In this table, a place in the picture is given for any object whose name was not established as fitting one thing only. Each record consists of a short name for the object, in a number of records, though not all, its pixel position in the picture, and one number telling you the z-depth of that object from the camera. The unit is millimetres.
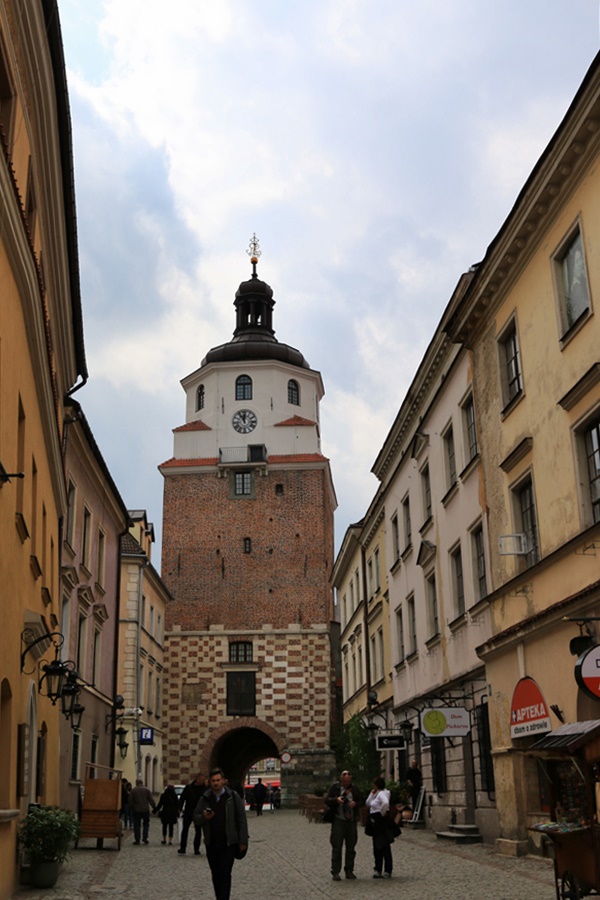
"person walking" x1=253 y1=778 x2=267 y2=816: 43575
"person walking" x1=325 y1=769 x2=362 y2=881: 14148
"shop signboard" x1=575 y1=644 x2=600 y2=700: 9969
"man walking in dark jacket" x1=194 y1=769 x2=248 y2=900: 10086
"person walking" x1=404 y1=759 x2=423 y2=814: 23906
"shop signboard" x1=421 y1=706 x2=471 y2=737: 18484
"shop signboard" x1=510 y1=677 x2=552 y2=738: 14711
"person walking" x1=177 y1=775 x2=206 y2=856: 19500
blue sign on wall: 36244
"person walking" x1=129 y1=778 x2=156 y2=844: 22328
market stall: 8703
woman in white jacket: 14234
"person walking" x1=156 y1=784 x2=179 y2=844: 22938
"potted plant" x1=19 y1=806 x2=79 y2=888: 13188
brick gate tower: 49094
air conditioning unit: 16406
